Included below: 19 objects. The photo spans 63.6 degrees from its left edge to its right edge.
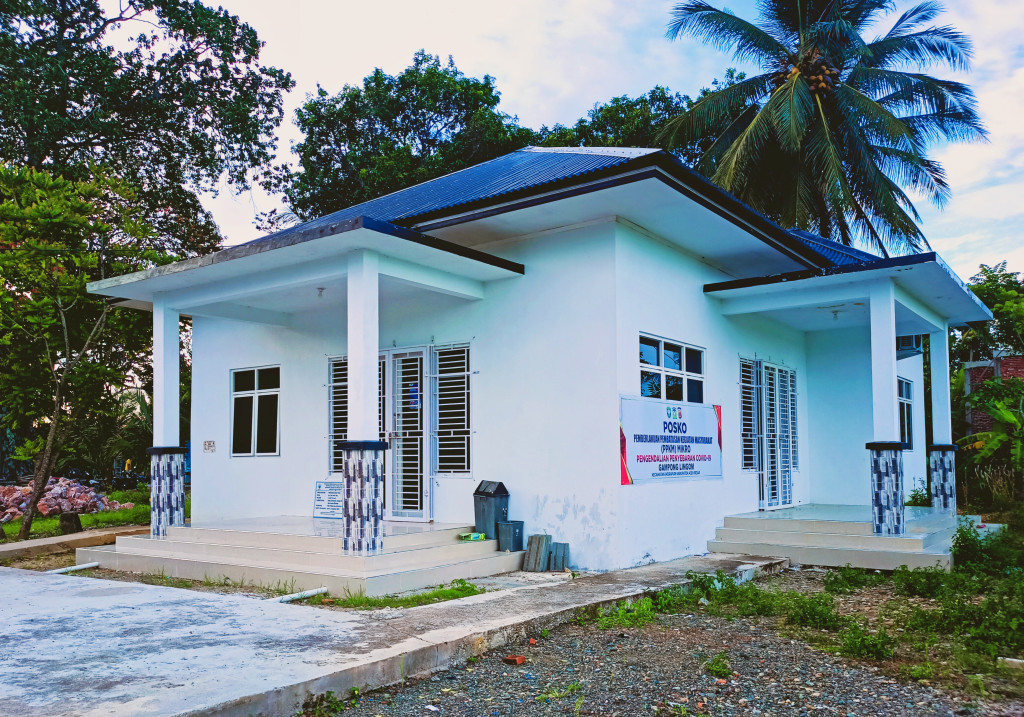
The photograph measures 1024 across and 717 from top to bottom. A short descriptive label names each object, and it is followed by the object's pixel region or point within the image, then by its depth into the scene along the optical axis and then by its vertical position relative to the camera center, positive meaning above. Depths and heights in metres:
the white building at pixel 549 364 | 8.85 +0.75
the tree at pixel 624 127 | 24.39 +8.85
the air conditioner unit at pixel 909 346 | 14.36 +1.29
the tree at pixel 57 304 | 12.02 +1.86
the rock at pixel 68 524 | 12.77 -1.47
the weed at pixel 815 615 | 6.25 -1.48
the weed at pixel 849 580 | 8.10 -1.62
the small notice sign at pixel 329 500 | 10.88 -0.98
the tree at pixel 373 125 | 26.55 +9.81
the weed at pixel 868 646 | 5.29 -1.46
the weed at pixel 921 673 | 4.84 -1.48
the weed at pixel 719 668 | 4.96 -1.50
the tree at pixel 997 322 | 17.09 +2.16
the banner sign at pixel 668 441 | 9.13 -0.23
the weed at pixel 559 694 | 4.59 -1.52
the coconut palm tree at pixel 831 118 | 19.36 +7.44
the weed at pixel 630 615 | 6.40 -1.54
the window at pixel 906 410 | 14.56 +0.17
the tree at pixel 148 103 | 21.34 +9.04
